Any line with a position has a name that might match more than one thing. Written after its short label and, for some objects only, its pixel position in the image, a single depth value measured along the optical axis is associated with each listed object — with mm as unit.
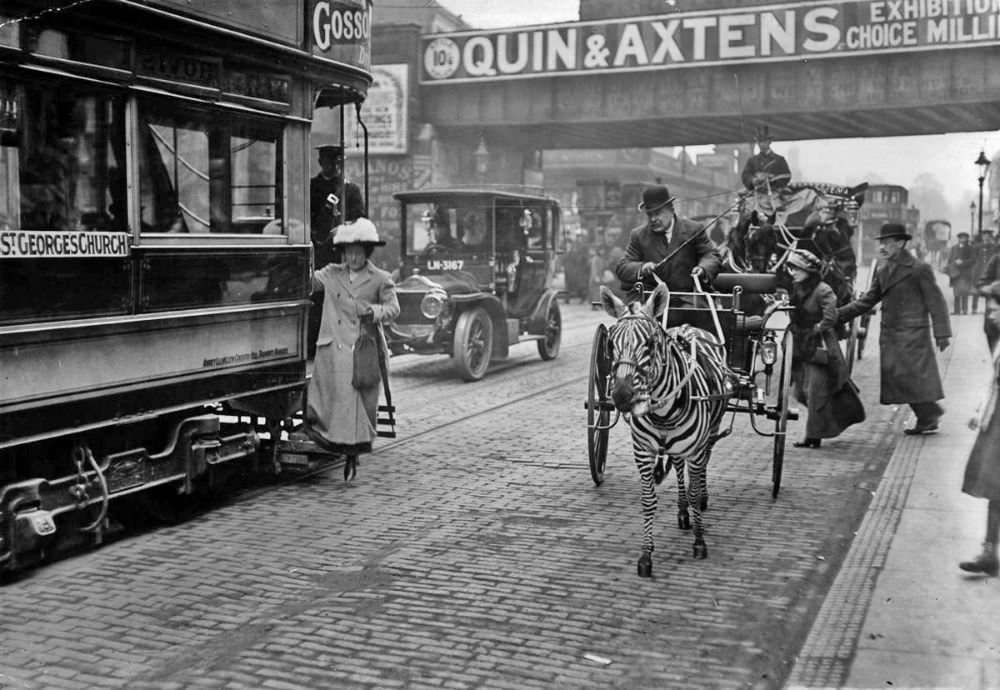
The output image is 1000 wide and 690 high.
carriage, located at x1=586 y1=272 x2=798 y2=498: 7547
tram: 5691
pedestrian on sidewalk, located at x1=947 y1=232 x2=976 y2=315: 24628
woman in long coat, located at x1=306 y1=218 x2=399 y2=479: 8141
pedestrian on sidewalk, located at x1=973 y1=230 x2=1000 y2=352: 9887
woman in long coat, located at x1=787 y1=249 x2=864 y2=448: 9555
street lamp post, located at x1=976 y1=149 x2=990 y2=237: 10625
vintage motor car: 14094
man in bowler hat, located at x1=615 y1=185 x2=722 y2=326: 7641
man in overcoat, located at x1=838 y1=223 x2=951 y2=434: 10148
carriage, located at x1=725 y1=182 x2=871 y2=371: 13539
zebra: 5488
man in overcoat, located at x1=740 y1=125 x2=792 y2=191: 14766
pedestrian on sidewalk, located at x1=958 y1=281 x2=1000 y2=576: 5574
